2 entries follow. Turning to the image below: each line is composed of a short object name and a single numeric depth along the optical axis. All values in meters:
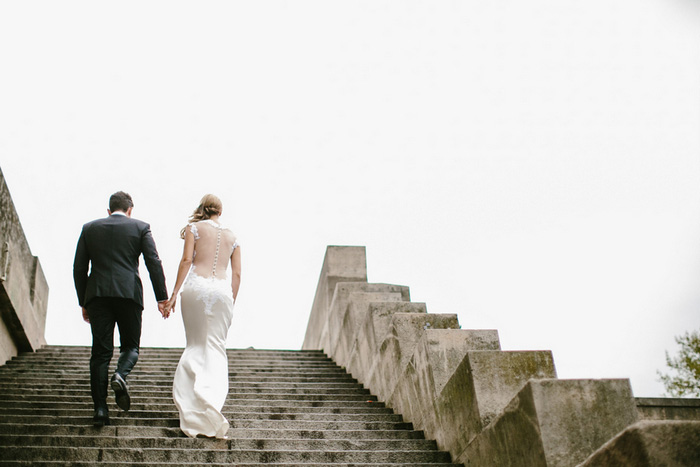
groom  5.31
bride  5.19
